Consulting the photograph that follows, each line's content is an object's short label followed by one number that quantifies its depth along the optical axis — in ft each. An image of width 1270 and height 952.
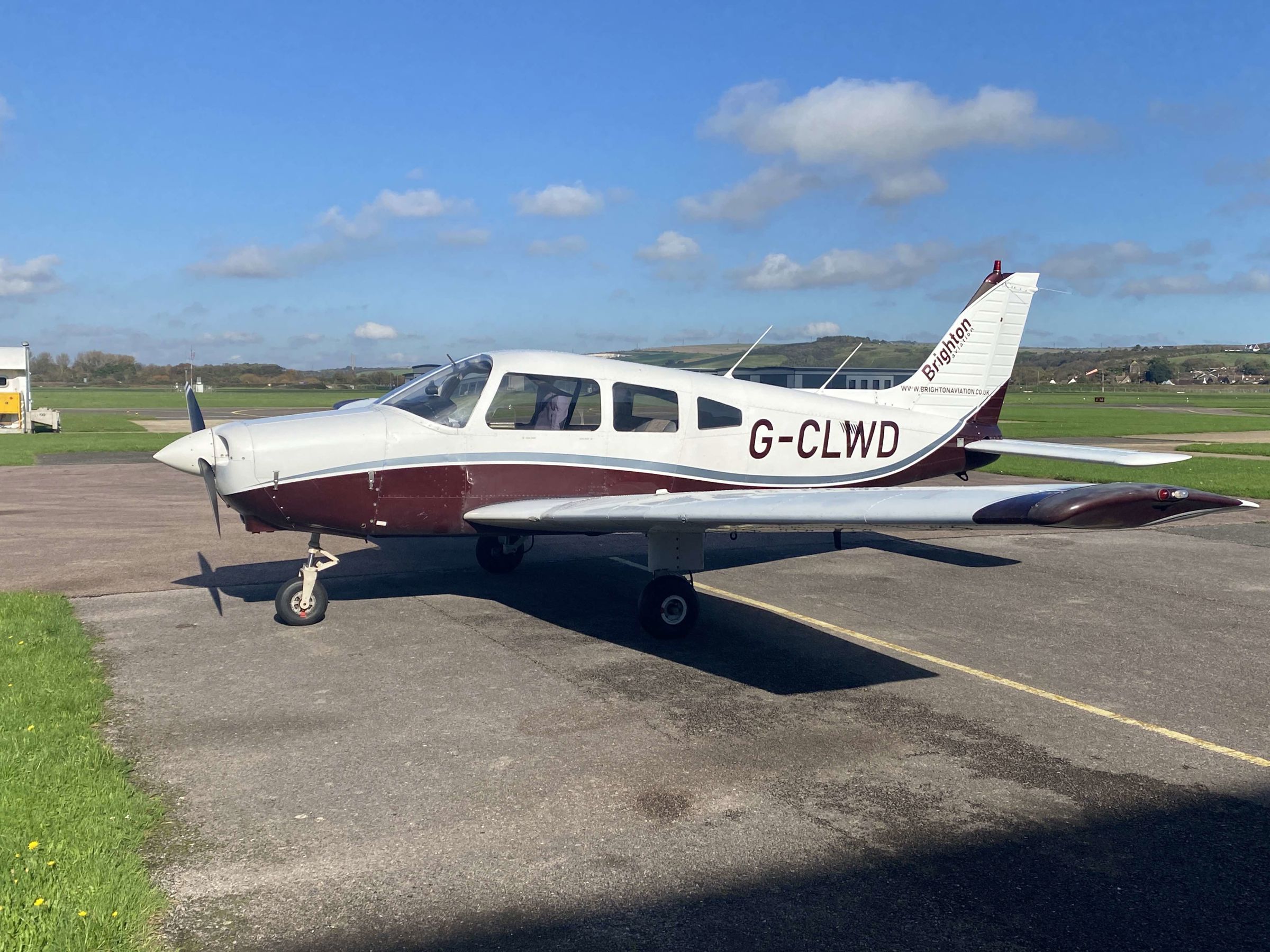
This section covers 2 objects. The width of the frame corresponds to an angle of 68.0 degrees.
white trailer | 124.06
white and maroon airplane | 24.62
